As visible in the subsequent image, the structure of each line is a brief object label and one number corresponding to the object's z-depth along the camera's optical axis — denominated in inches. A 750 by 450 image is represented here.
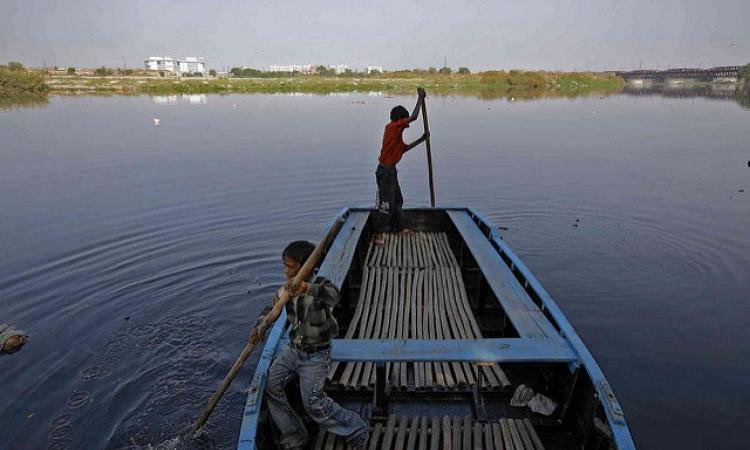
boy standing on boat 286.2
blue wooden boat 133.5
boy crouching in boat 125.5
